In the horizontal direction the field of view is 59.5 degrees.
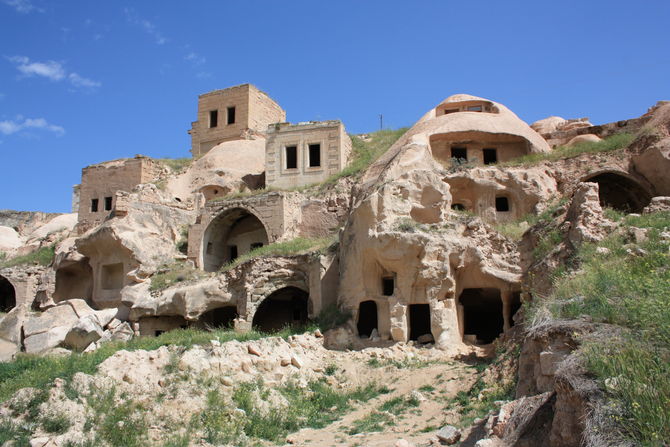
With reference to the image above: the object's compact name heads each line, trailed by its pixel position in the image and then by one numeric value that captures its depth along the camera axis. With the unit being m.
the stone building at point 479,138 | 22.44
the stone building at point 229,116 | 34.62
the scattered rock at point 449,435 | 8.77
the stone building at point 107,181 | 30.20
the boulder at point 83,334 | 20.95
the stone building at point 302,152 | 26.84
